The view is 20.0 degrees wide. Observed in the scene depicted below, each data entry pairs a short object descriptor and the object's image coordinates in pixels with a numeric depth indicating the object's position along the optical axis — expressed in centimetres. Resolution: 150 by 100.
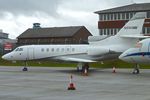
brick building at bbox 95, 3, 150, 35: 8442
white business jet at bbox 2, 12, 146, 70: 3966
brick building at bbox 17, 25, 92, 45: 10912
